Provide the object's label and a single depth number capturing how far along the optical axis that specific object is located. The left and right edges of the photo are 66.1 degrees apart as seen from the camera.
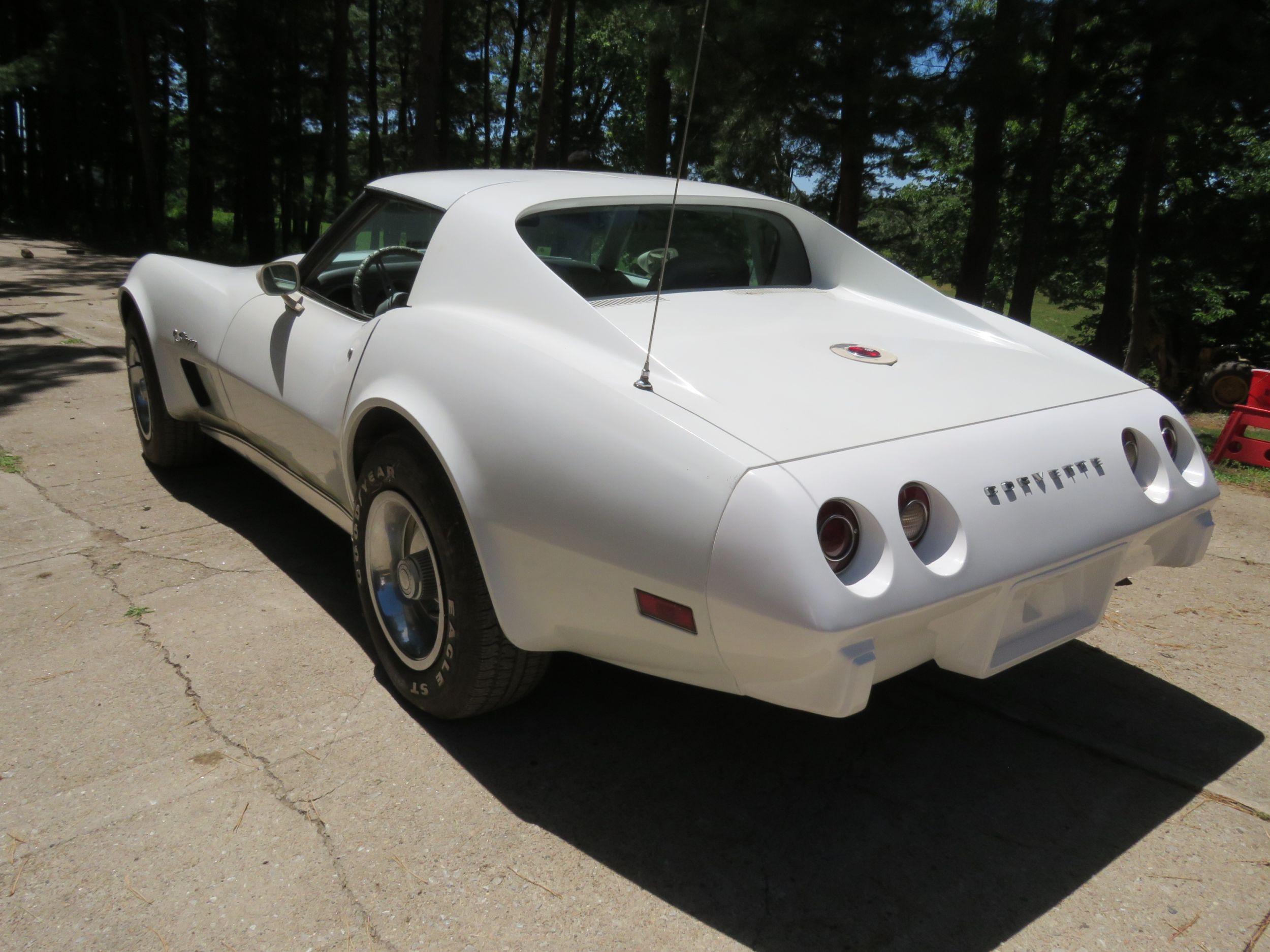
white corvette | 1.92
